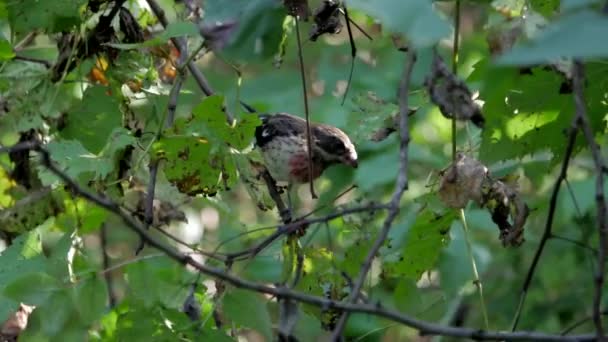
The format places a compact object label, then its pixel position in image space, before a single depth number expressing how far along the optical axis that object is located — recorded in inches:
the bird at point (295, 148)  353.7
